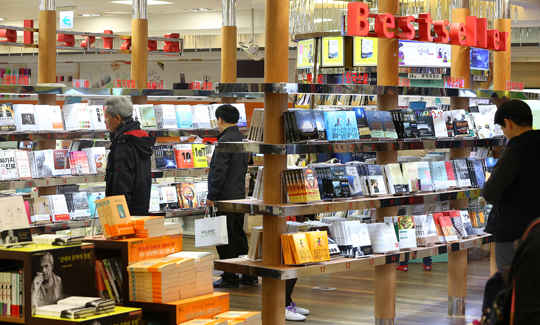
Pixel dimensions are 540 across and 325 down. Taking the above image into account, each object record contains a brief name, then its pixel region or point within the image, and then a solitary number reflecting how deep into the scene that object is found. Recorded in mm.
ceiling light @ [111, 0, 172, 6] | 13008
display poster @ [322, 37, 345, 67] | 10430
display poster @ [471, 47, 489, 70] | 9891
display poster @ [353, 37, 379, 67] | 10359
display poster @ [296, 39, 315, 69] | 10617
